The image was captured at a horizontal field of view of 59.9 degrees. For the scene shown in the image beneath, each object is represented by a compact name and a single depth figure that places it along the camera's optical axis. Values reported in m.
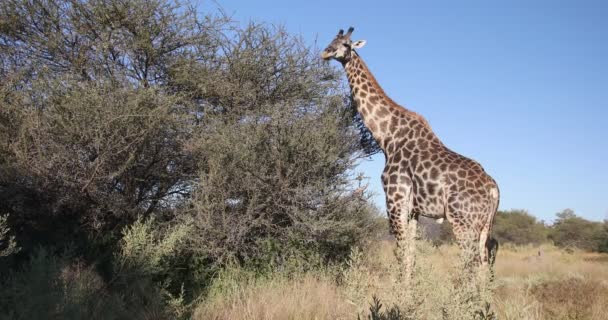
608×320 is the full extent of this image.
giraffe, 6.68
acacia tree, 6.73
